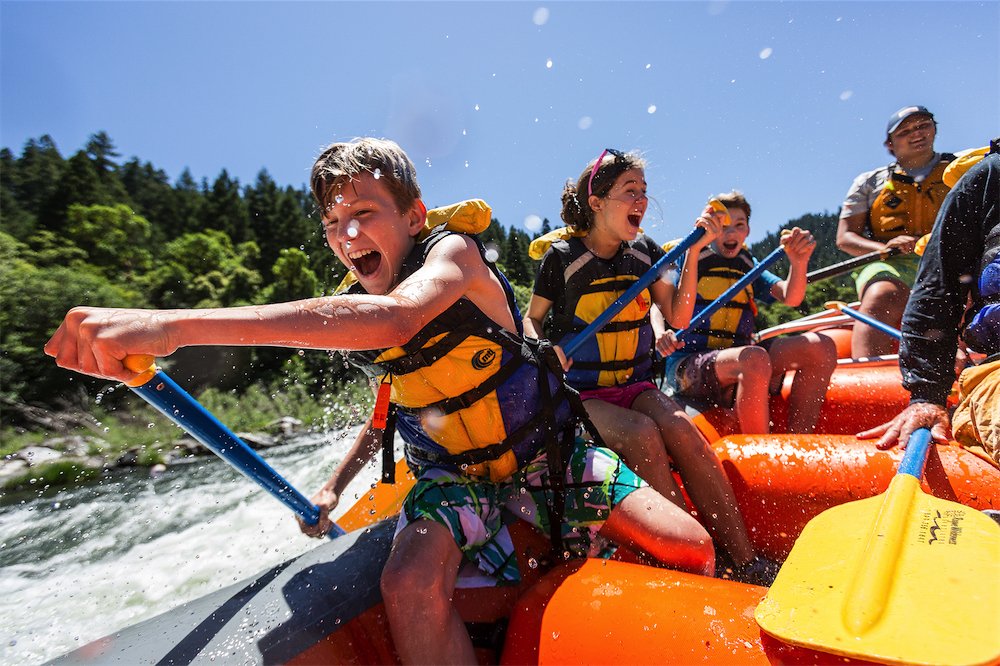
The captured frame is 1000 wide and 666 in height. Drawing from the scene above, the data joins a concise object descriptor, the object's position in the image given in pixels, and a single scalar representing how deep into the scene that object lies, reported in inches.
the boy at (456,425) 48.0
